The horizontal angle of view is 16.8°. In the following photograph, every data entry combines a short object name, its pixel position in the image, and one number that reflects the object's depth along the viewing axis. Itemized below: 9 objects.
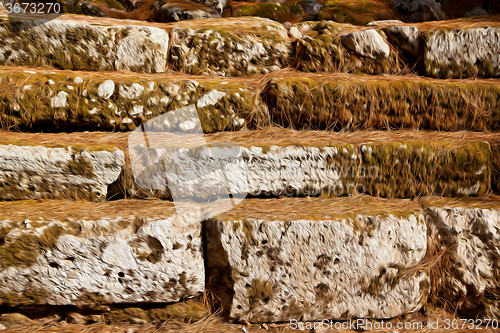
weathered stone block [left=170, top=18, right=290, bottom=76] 3.99
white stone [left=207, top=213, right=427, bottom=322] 3.77
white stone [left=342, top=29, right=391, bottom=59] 4.01
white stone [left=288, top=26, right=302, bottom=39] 4.08
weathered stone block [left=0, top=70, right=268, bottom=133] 3.85
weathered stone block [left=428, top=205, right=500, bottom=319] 3.82
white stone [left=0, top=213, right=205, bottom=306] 3.73
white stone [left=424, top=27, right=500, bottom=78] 4.02
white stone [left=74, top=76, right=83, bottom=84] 3.86
